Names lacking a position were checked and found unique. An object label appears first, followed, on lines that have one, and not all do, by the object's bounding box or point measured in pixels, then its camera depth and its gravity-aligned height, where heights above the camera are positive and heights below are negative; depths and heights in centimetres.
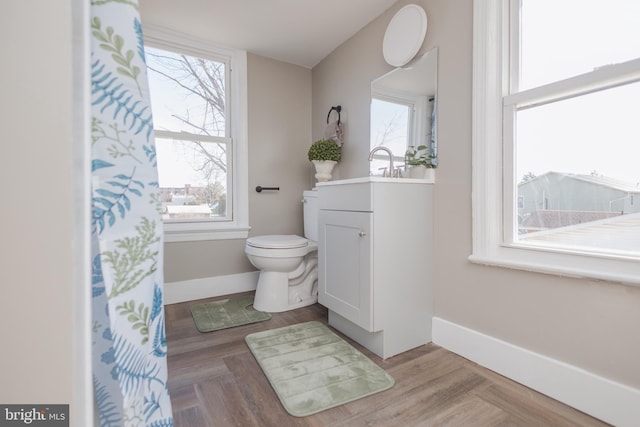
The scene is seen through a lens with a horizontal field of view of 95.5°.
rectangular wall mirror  167 +64
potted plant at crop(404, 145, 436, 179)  165 +28
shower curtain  47 -1
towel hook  243 +87
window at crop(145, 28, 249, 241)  228 +64
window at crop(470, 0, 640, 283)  105 +31
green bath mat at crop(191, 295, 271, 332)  186 -71
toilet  199 -44
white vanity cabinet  144 -27
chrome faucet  173 +29
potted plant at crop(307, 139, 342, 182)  238 +45
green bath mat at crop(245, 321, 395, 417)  115 -73
